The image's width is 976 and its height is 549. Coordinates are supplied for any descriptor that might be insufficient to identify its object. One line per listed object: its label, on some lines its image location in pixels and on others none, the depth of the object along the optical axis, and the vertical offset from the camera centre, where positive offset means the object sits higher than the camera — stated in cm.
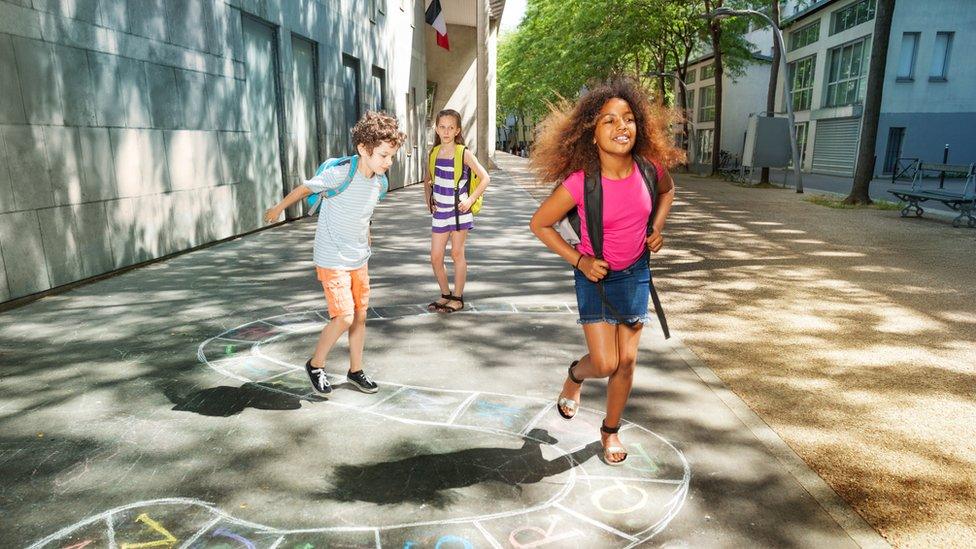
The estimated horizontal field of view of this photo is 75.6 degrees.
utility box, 2181 +15
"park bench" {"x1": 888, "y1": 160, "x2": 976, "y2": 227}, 1141 -91
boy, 366 -45
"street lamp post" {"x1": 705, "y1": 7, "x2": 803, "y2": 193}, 1922 +223
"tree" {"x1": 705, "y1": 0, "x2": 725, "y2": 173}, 2533 +396
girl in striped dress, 559 -53
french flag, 2133 +430
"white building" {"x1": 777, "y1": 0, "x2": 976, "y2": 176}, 2769 +302
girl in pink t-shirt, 296 -31
